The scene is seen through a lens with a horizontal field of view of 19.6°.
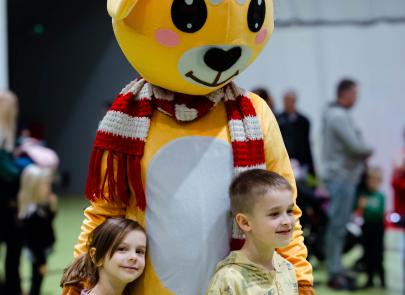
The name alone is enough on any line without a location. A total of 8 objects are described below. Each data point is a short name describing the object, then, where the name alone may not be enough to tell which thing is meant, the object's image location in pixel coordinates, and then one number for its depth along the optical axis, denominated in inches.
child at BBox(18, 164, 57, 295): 280.4
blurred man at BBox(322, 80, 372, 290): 326.5
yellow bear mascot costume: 125.6
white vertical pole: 368.3
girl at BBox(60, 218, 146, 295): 126.7
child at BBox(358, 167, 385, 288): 327.5
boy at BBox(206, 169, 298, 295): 123.6
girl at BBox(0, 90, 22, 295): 278.6
